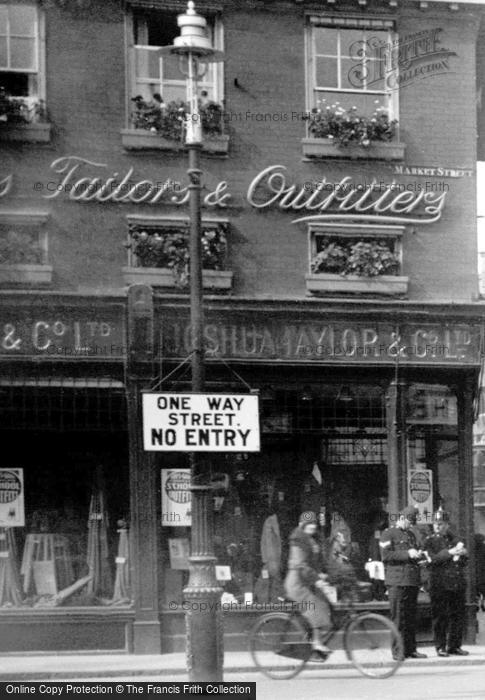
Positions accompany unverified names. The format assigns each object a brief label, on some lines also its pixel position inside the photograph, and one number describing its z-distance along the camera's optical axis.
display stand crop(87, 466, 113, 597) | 18.88
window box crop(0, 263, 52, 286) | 18.75
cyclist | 15.12
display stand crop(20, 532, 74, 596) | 18.84
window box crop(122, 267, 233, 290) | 19.06
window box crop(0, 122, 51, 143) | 18.91
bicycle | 14.94
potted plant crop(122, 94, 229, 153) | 19.23
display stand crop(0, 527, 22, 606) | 18.77
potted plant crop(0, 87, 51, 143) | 18.86
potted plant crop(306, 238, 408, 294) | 19.58
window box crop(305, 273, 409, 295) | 19.55
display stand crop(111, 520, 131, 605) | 18.83
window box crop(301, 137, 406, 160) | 19.72
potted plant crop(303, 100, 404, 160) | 19.73
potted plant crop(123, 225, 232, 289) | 19.08
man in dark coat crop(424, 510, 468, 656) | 18.06
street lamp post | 13.43
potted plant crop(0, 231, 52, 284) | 18.77
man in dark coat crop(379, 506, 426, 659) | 17.73
